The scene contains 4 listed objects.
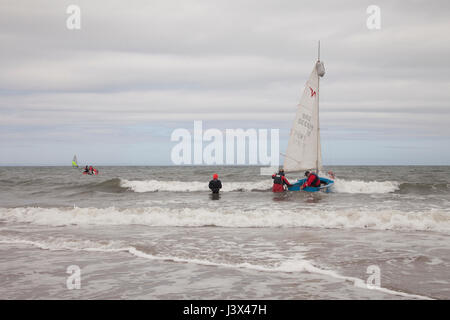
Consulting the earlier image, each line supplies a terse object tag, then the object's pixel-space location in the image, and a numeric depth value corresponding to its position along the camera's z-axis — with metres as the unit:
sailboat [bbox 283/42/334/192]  20.50
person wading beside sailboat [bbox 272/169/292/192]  22.00
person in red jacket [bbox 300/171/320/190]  21.06
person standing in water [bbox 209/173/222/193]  23.47
